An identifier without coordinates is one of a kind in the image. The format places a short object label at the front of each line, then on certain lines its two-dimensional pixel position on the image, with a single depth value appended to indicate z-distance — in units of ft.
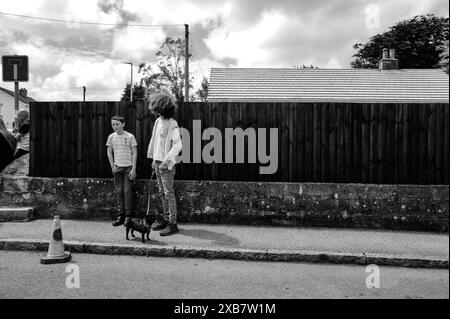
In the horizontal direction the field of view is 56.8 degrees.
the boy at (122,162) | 21.39
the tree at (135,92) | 230.07
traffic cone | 16.19
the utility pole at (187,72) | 91.09
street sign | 22.97
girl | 19.61
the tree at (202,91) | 139.78
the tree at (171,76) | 132.87
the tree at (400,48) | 130.52
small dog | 18.19
